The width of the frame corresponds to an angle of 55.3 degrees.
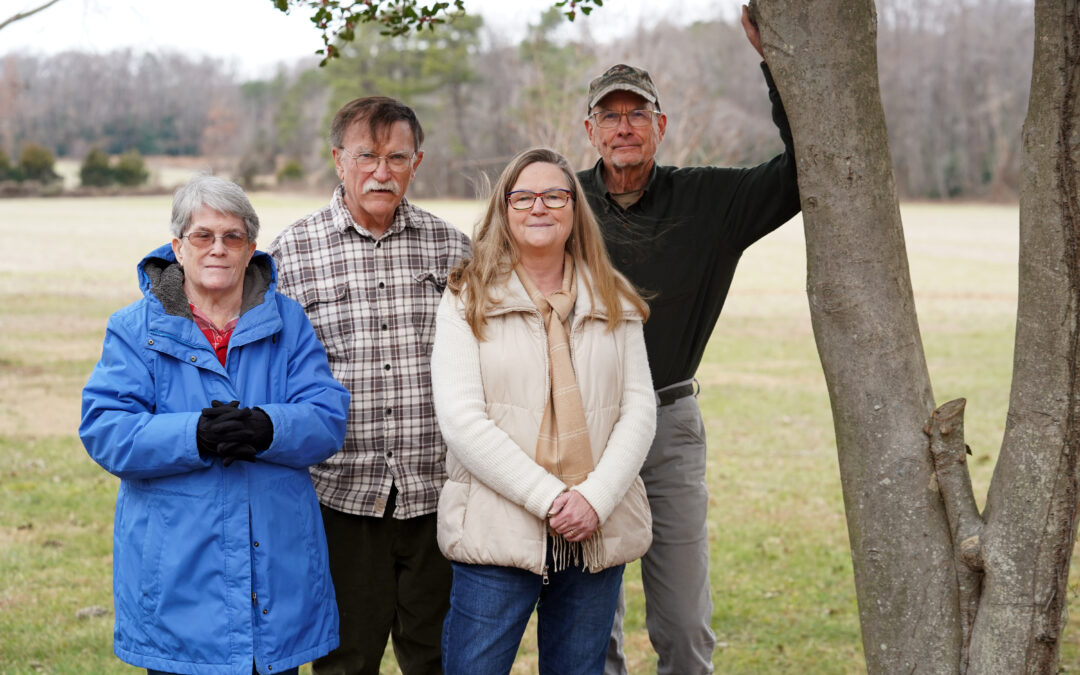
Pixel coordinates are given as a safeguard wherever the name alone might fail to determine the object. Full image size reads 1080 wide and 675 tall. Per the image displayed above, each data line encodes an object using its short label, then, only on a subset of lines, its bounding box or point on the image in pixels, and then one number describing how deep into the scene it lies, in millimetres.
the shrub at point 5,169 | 57250
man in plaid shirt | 3598
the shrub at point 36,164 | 57344
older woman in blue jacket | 2857
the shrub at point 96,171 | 60594
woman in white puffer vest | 3008
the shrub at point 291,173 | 66250
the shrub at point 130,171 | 61344
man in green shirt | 3707
